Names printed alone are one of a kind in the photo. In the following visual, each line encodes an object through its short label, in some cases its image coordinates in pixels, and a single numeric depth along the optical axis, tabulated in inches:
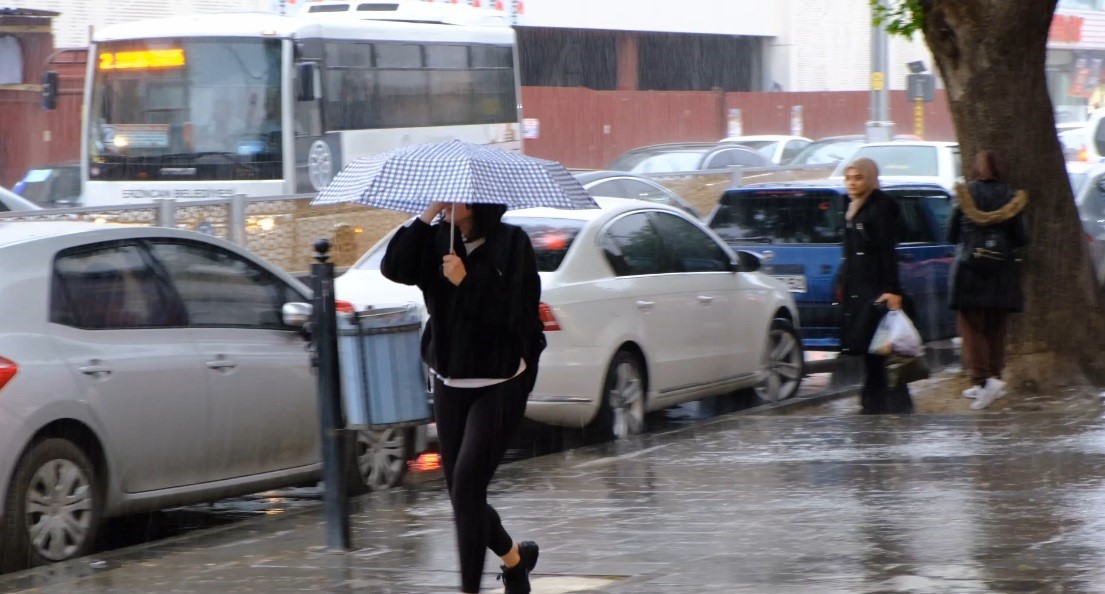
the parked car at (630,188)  791.1
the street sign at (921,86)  1218.0
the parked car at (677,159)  1089.4
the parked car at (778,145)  1330.0
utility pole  1338.7
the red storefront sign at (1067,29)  2332.7
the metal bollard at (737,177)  907.4
